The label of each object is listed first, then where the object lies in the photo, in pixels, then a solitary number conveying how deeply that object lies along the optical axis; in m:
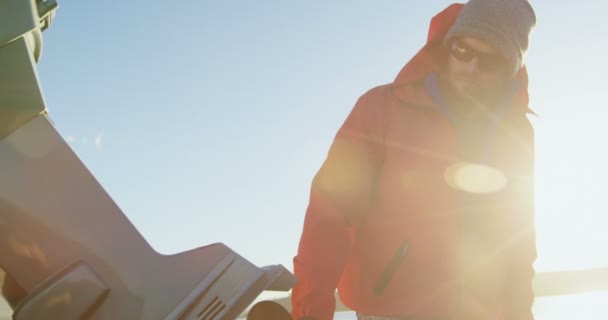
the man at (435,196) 2.69
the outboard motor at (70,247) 1.63
